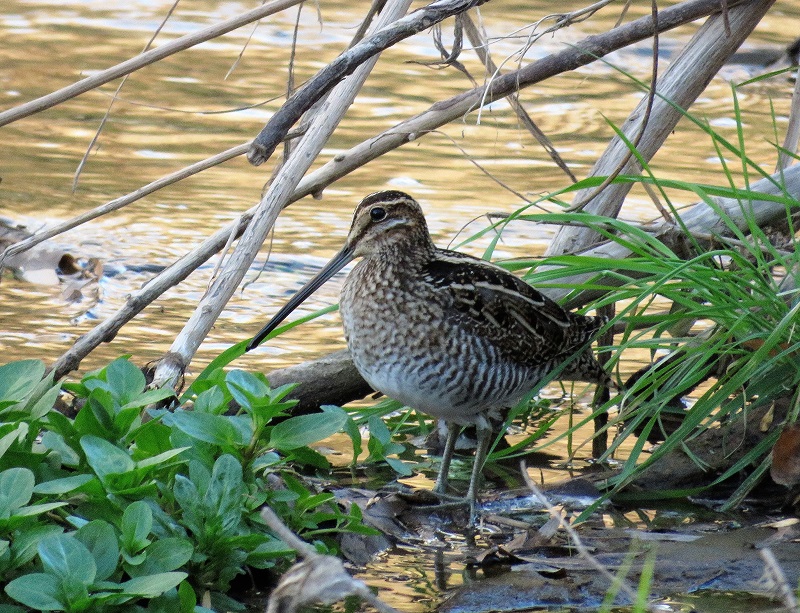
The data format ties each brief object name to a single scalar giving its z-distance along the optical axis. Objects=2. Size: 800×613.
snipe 8.45
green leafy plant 6.05
